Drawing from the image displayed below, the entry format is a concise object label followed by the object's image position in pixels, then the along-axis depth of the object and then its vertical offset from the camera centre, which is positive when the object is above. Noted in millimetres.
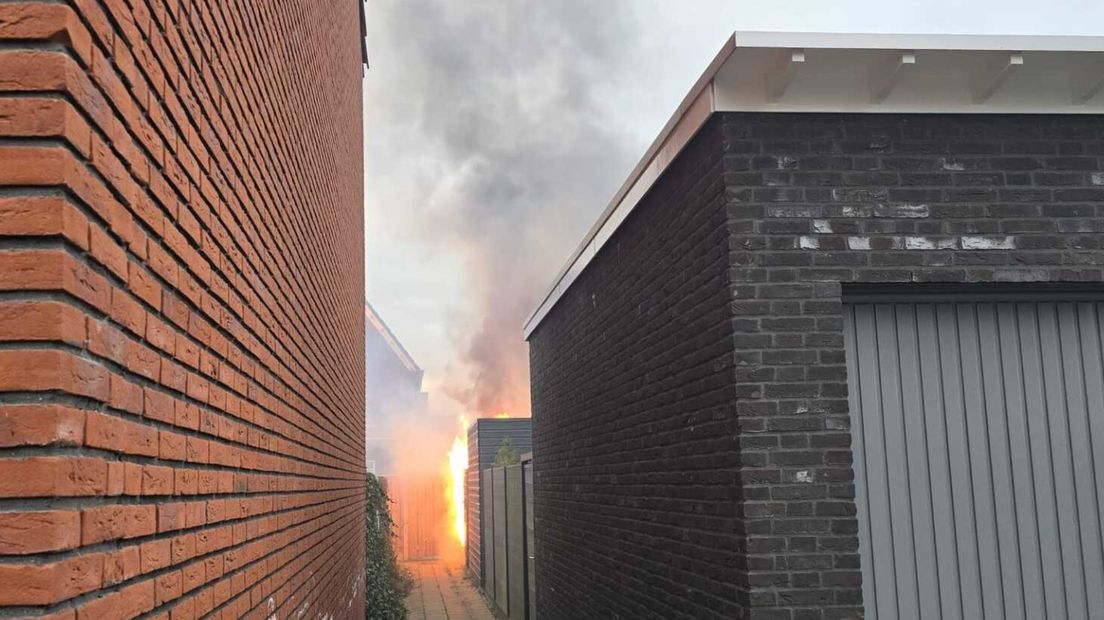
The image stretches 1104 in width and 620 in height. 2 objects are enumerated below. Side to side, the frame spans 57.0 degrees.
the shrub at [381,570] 13000 -1512
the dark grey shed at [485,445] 23000 +391
